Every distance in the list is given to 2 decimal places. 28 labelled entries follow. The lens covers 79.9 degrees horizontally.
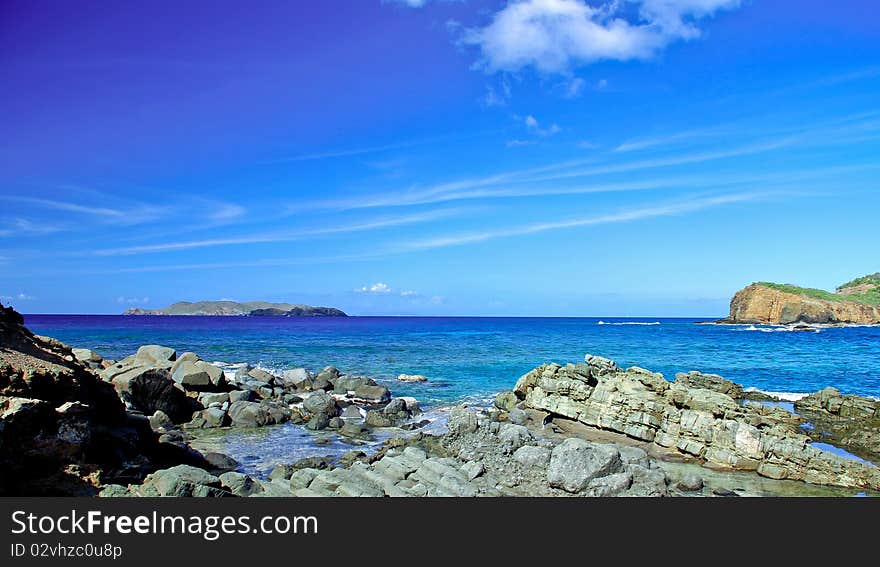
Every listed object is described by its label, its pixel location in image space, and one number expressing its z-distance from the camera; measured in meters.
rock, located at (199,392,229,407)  27.62
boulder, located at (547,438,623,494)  14.11
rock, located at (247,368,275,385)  36.78
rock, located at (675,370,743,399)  29.97
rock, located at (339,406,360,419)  27.90
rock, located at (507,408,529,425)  26.17
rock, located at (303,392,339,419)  26.78
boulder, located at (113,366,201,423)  24.33
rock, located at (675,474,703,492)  15.92
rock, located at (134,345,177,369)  32.25
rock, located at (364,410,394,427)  25.52
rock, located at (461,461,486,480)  14.70
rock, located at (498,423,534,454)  16.54
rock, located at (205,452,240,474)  17.63
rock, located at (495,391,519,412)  29.83
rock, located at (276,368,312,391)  36.50
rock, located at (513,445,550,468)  15.24
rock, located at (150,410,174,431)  22.88
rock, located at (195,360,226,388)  29.80
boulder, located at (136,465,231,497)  11.15
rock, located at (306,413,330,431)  24.64
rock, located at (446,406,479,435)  18.77
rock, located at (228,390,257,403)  28.16
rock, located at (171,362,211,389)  29.19
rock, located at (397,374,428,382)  41.09
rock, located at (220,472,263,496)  12.74
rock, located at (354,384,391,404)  32.44
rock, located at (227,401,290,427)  24.97
